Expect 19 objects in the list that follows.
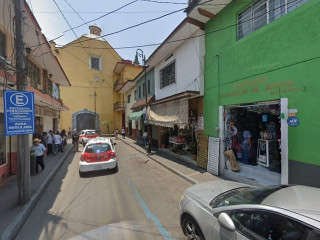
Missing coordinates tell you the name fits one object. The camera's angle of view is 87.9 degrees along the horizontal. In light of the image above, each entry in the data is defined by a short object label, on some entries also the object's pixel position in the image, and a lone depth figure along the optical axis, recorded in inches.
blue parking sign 173.0
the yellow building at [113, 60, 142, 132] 1040.2
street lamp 489.0
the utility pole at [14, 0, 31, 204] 183.9
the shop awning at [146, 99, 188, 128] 363.9
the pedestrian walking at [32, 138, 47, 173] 308.5
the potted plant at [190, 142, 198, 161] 377.0
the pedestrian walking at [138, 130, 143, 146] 677.7
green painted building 176.0
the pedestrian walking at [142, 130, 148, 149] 585.4
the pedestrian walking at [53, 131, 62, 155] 473.1
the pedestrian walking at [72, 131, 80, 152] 537.9
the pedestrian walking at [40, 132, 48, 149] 427.3
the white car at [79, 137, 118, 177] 298.7
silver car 74.6
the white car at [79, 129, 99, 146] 679.7
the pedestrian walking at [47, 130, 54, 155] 457.5
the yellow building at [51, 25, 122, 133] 1054.4
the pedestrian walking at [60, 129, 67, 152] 575.4
